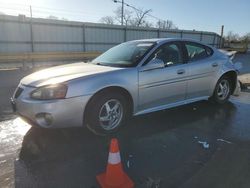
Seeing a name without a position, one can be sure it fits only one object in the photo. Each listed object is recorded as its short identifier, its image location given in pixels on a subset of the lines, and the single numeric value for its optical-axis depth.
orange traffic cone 1.87
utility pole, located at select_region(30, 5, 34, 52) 11.36
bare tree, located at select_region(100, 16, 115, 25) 44.34
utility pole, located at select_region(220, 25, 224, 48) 22.23
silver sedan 2.62
